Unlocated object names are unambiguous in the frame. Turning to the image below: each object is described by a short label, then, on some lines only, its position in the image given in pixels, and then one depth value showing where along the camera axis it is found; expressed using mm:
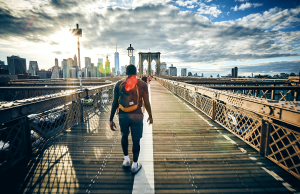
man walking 2707
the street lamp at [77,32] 6978
